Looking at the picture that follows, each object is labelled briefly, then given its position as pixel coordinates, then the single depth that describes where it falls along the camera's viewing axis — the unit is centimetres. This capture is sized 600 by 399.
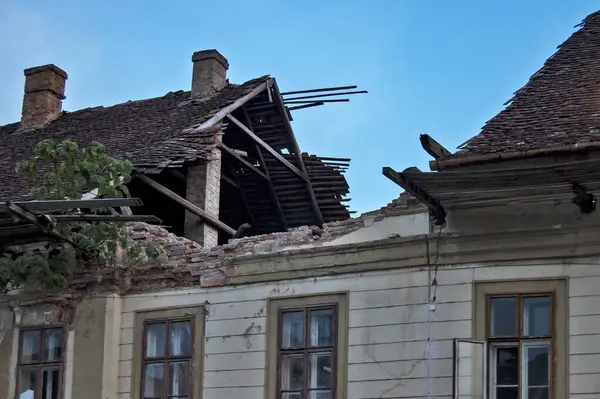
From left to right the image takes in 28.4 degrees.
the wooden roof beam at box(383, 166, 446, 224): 1221
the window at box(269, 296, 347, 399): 1336
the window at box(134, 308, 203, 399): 1437
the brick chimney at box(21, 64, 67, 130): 2152
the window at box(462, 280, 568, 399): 1198
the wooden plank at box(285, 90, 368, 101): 2054
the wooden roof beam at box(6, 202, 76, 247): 1277
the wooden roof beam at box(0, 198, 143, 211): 1260
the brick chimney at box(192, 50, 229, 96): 1988
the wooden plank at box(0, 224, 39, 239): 1404
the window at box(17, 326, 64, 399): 1519
